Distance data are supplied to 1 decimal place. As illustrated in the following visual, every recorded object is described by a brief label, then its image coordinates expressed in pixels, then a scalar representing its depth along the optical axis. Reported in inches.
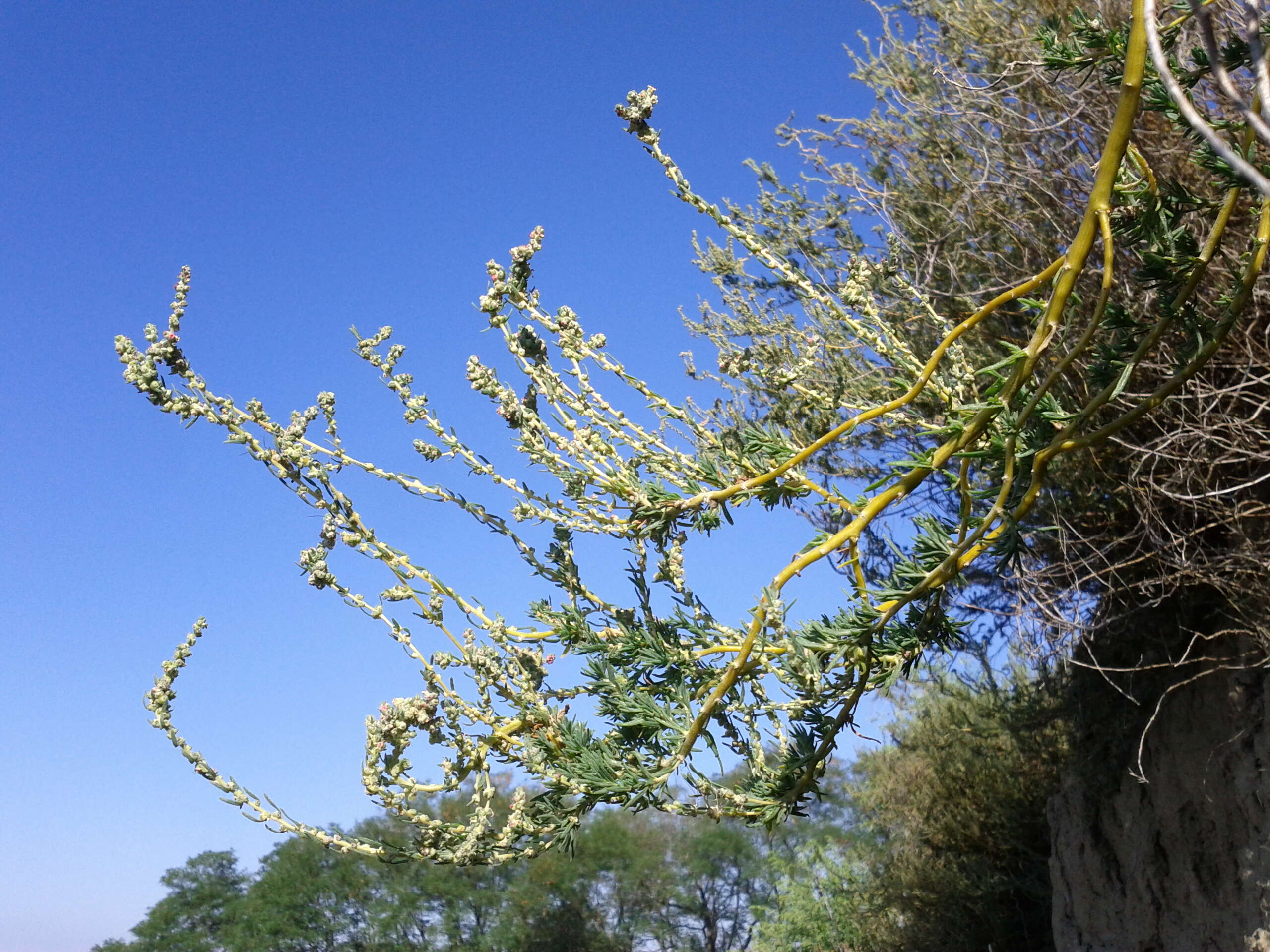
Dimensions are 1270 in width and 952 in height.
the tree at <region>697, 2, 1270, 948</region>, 185.3
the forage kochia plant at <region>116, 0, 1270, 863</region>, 115.7
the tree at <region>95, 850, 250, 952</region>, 1197.1
